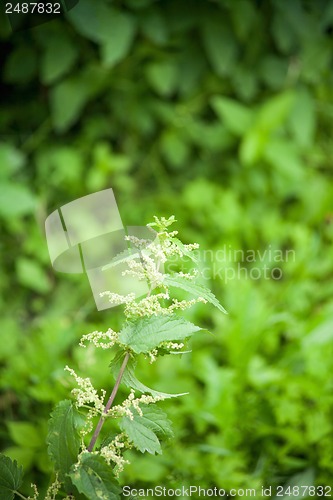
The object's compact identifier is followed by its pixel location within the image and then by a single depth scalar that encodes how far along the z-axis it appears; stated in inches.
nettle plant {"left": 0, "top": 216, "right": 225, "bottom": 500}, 56.4
